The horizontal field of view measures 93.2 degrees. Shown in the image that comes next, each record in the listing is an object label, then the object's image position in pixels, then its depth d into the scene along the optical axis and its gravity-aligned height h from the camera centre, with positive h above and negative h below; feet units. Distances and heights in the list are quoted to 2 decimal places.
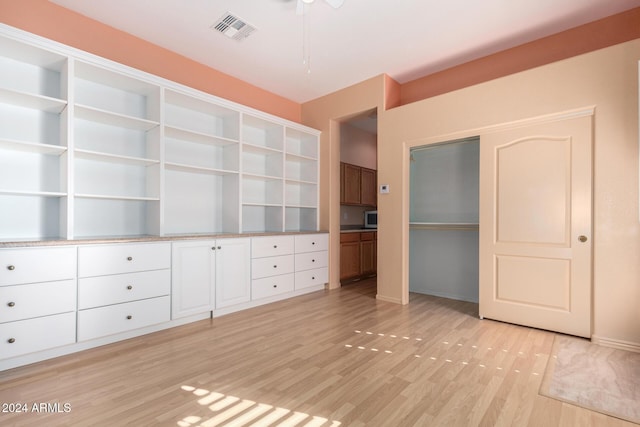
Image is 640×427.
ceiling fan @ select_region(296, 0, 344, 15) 8.18 +5.93
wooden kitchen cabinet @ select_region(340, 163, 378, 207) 18.85 +1.90
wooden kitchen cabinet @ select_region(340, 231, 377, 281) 16.56 -2.36
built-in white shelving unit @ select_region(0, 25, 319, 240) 8.23 +2.15
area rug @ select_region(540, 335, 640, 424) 5.73 -3.60
